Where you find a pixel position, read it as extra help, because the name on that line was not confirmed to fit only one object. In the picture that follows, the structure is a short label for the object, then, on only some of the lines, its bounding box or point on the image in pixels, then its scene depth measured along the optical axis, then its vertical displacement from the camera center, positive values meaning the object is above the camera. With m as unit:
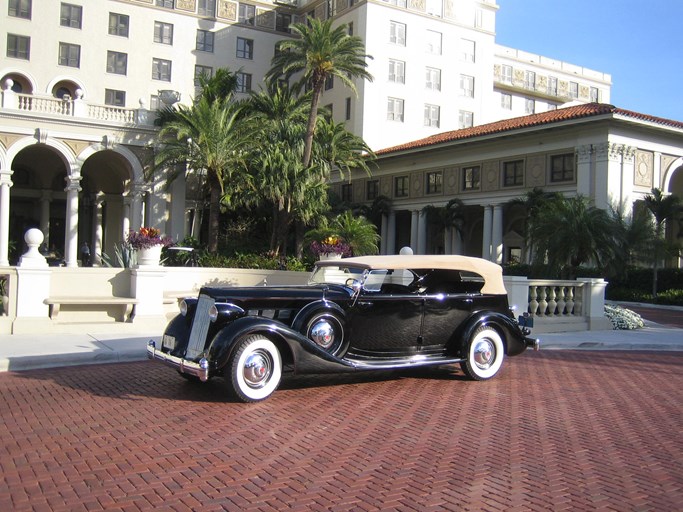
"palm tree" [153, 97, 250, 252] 27.84 +4.73
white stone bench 12.40 -0.99
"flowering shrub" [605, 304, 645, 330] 16.78 -1.26
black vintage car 7.35 -0.81
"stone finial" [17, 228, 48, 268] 12.21 -0.11
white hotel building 30.67 +10.87
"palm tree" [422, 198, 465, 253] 39.16 +3.03
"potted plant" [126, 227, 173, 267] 13.62 +0.17
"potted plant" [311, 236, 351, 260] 17.98 +0.31
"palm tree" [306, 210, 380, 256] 23.03 +0.92
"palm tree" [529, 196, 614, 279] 20.55 +0.97
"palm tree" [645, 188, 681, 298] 29.75 +3.03
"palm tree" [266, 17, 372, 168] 29.94 +9.52
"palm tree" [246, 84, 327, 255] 27.92 +3.69
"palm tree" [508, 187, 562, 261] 31.86 +3.41
